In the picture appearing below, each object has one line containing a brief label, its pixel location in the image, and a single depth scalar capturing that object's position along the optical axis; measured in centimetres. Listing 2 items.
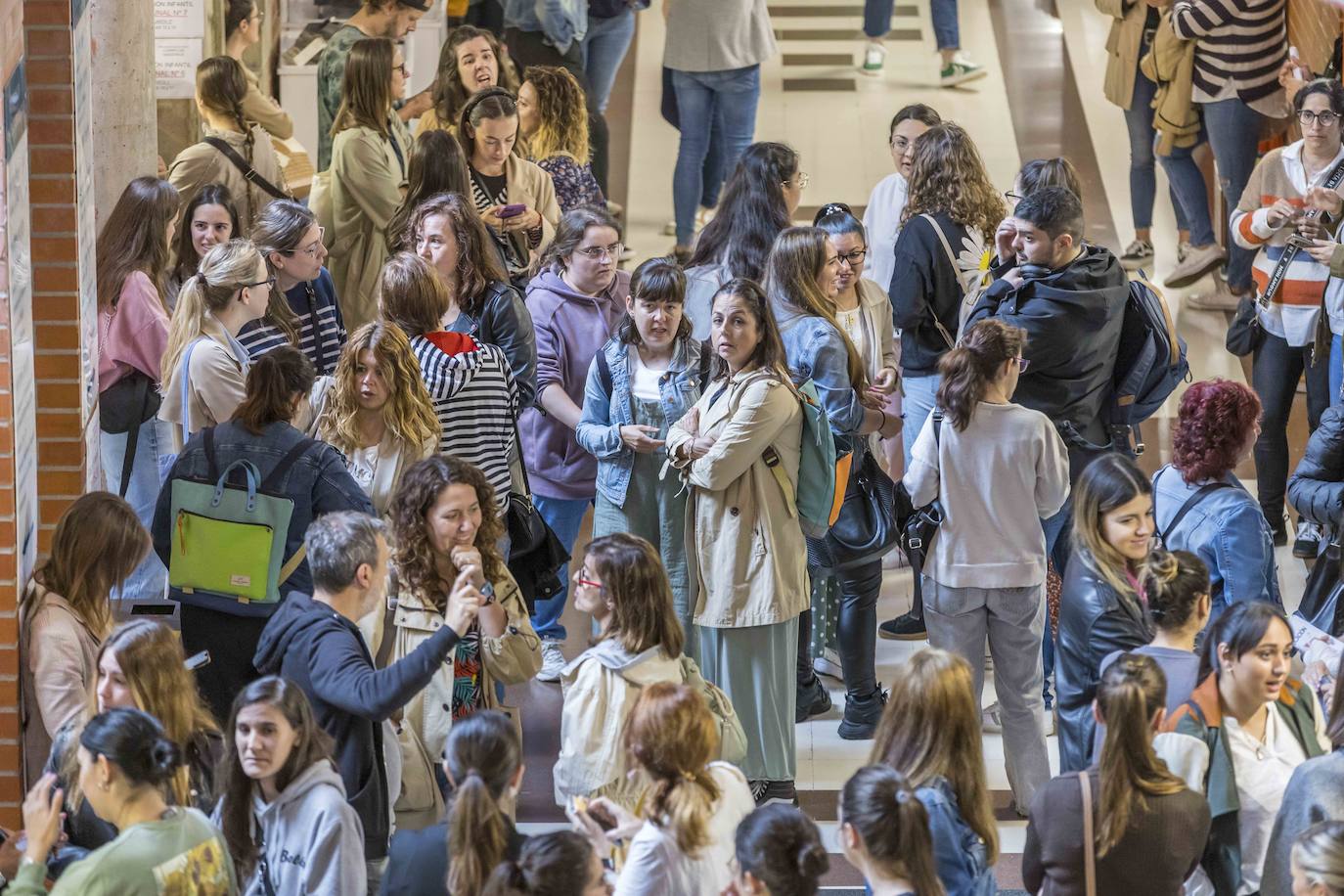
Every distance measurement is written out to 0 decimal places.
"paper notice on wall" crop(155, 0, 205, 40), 1927
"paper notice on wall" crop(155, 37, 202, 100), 1925
